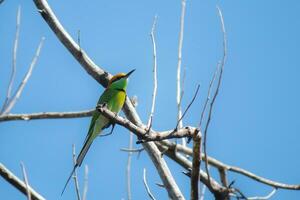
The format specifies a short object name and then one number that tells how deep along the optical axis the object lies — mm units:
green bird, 9878
